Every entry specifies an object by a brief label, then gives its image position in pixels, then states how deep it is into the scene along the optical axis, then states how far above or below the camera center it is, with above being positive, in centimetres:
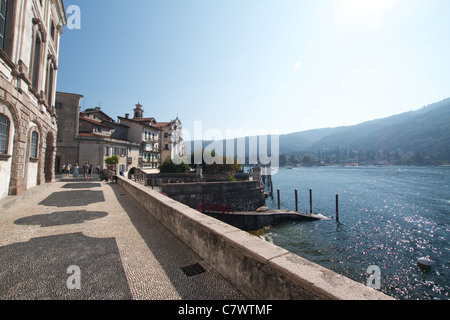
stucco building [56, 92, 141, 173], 3142 +510
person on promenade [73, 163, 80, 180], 2232 -42
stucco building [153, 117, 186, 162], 5722 +958
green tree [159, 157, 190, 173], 3625 +45
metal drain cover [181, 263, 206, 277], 365 -188
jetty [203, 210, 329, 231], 1948 -502
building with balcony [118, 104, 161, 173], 4600 +716
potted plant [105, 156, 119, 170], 2859 +142
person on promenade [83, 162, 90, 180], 2153 +12
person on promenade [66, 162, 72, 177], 2680 +17
